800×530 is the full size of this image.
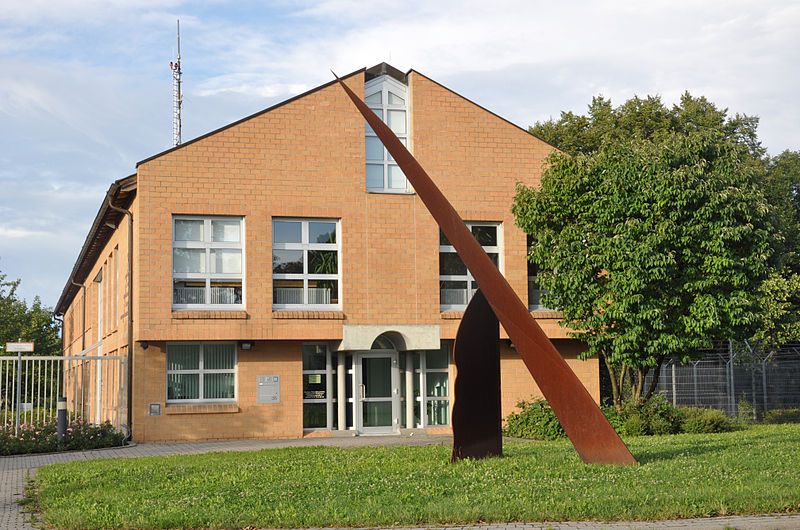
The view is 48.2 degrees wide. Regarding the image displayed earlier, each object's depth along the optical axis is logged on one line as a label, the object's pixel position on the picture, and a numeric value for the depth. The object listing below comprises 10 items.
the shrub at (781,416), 25.64
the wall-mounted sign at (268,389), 20.62
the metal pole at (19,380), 18.88
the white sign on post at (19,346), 19.42
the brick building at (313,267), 20.27
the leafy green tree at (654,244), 19.08
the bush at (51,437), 18.08
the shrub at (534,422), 19.45
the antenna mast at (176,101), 44.47
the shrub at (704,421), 20.14
